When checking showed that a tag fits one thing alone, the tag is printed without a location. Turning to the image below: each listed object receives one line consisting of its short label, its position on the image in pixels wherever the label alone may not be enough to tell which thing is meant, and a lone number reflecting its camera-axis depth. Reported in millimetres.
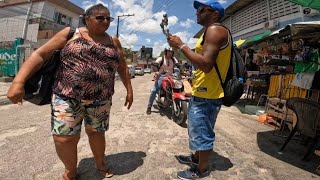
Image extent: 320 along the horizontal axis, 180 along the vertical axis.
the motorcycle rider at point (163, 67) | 5217
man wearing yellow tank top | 2028
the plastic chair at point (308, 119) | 3153
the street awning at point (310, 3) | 3494
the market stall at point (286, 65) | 4072
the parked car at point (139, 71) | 30791
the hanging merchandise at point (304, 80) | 4552
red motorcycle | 4360
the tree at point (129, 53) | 51539
